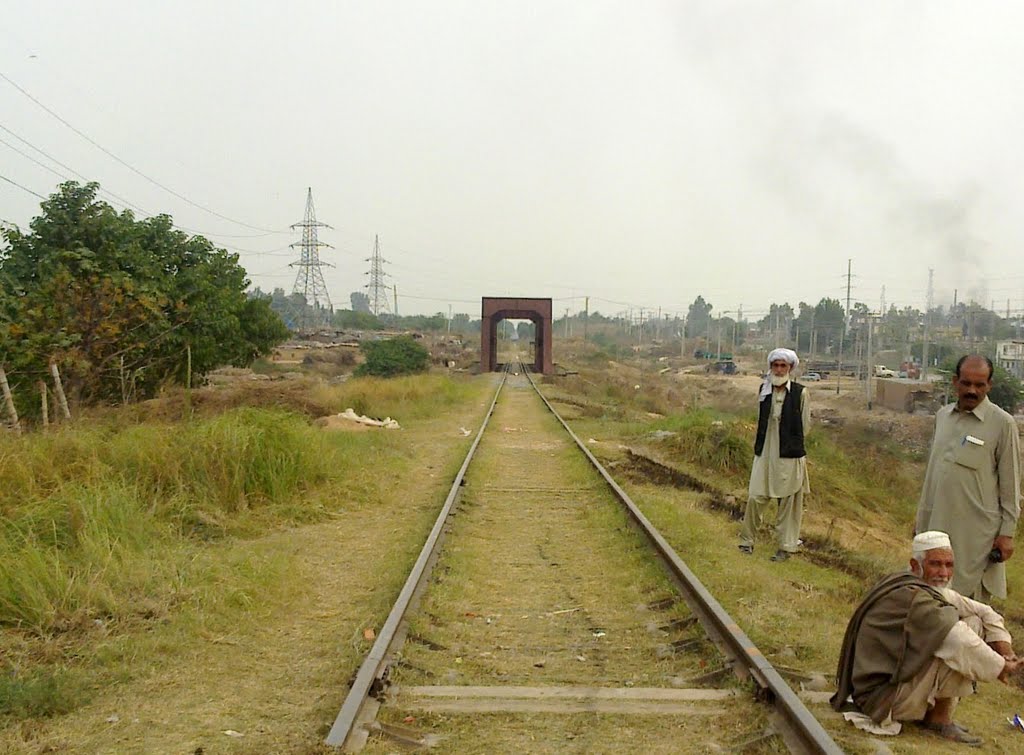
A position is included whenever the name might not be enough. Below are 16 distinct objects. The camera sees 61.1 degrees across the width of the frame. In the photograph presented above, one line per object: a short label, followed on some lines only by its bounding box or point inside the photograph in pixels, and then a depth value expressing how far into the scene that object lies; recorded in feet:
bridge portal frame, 169.48
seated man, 12.06
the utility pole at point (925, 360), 139.64
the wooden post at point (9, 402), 29.07
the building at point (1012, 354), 164.99
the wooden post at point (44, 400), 32.22
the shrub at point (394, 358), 128.67
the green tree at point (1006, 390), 101.30
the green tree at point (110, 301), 39.60
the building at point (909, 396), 134.72
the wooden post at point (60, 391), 34.53
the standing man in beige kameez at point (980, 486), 15.74
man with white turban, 23.24
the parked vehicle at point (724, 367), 220.64
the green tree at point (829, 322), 331.77
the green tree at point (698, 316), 617.00
